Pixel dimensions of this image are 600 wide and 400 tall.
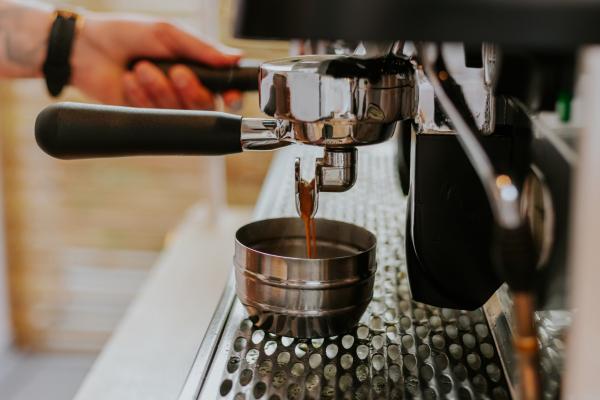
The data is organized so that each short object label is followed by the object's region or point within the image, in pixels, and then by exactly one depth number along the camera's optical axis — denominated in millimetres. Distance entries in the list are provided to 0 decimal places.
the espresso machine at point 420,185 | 424
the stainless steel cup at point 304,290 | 542
